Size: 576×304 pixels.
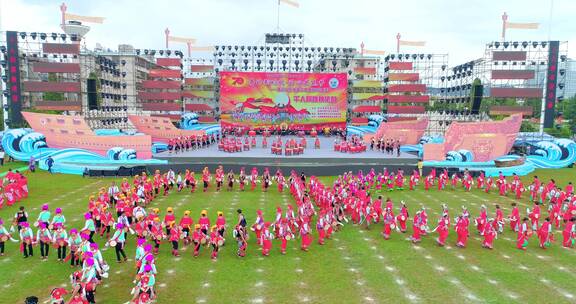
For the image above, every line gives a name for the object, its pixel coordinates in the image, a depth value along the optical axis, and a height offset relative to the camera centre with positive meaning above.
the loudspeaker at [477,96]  39.88 +1.80
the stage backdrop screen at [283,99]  46.50 +1.48
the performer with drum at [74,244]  10.78 -3.33
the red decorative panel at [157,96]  48.59 +1.79
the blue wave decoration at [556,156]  33.12 -3.02
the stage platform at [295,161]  28.53 -3.33
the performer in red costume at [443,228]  13.24 -3.44
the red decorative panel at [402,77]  50.09 +4.36
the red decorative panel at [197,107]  51.34 +0.62
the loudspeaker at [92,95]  39.01 +1.46
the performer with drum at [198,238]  12.21 -3.53
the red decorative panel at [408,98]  49.69 +1.91
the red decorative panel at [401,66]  49.59 +5.56
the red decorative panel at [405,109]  49.97 +0.64
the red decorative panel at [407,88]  49.84 +3.08
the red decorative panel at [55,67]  38.38 +3.84
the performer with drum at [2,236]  11.84 -3.45
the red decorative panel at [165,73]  49.41 +4.41
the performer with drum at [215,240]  12.02 -3.54
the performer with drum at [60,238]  11.44 -3.35
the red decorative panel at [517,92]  39.59 +2.18
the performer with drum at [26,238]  11.59 -3.45
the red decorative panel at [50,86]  39.06 +2.19
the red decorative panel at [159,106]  48.65 +0.64
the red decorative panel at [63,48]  38.84 +5.60
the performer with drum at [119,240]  11.52 -3.41
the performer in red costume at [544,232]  13.12 -3.52
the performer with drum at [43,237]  11.64 -3.41
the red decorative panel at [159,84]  48.84 +3.11
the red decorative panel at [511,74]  39.91 +3.84
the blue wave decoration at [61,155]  27.95 -2.98
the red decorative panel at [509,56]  39.41 +5.45
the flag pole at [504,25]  41.06 +8.68
